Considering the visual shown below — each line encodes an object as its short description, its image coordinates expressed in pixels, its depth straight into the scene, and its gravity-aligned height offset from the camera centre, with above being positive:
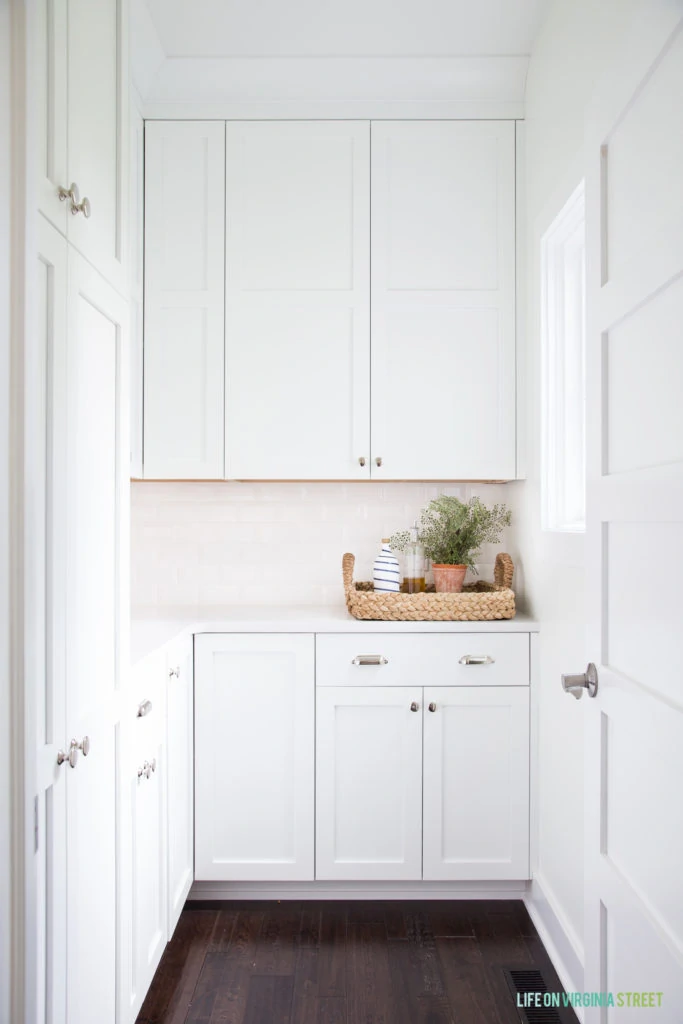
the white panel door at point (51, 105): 0.98 +0.60
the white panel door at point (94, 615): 1.12 -0.21
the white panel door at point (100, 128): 1.13 +0.69
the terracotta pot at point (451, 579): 2.30 -0.26
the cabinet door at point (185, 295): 2.27 +0.70
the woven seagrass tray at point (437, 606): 2.15 -0.33
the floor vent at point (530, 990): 1.66 -1.28
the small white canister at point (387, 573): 2.28 -0.24
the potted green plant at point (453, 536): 2.31 -0.12
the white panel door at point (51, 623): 0.98 -0.18
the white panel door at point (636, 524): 0.91 -0.03
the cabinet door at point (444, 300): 2.27 +0.69
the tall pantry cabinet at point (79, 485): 1.00 +0.03
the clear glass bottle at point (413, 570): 2.33 -0.24
